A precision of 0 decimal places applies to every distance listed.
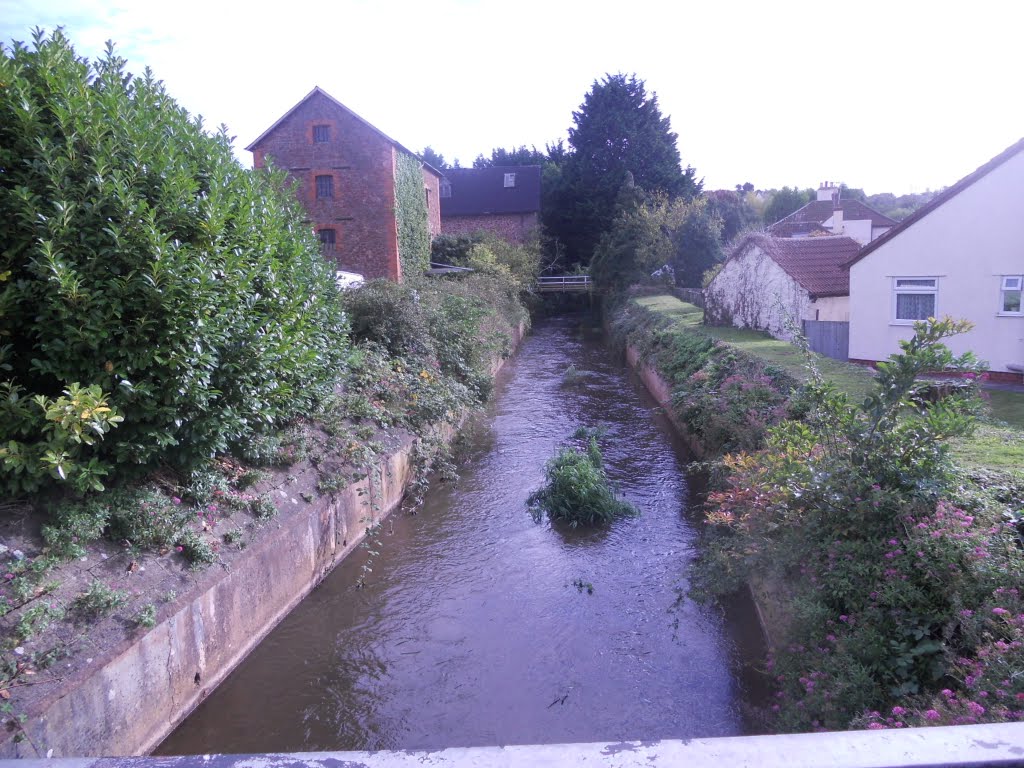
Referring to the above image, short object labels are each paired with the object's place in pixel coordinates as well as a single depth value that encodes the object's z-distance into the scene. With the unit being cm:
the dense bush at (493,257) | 3820
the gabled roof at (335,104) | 2956
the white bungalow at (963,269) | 1544
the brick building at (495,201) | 5544
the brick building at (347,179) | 2986
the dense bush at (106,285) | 595
